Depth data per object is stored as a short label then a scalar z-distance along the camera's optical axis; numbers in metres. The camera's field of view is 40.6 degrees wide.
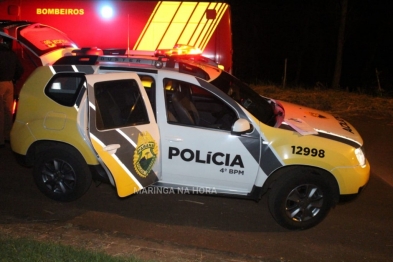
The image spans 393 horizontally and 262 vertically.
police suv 5.47
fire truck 11.17
